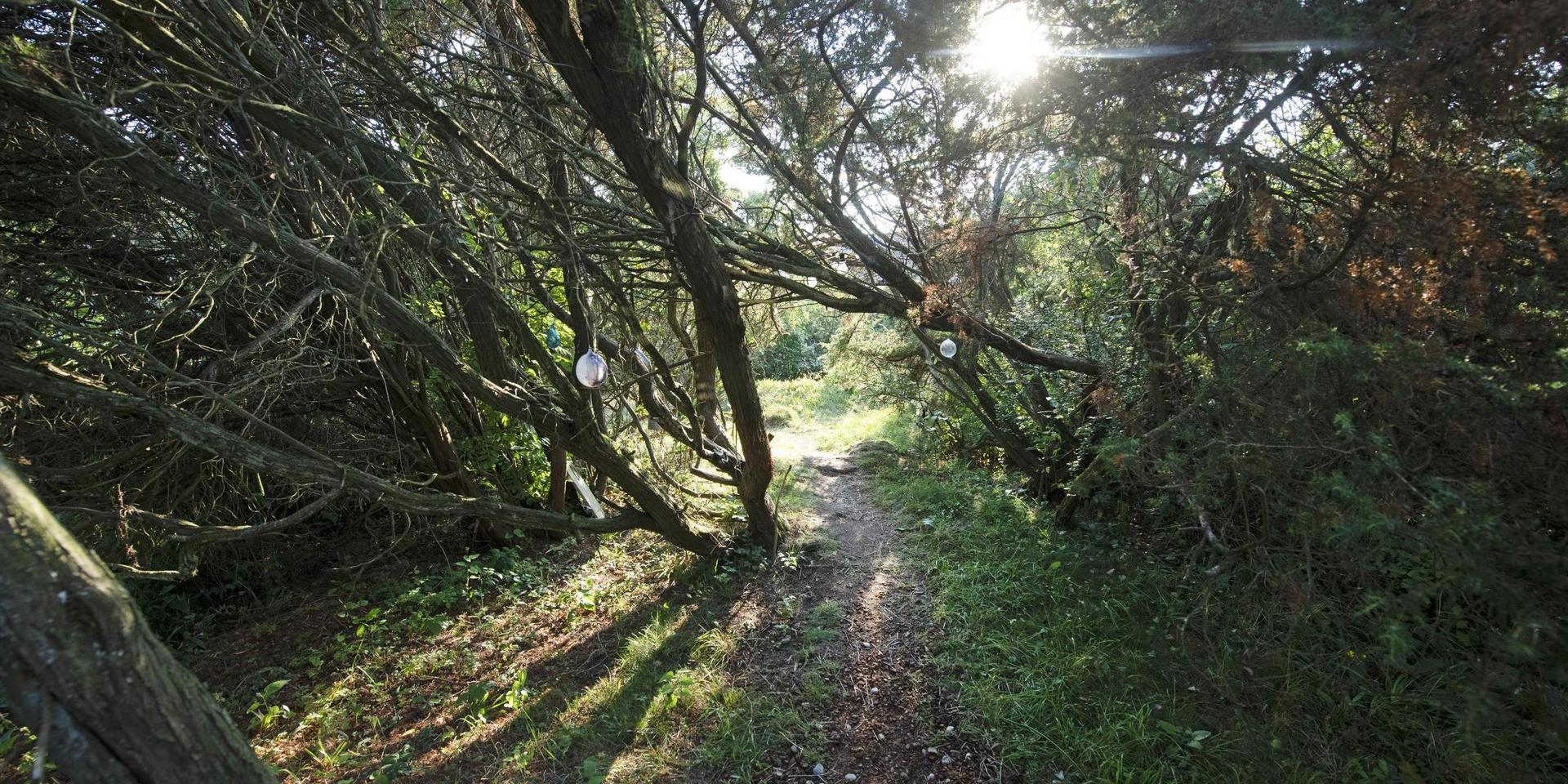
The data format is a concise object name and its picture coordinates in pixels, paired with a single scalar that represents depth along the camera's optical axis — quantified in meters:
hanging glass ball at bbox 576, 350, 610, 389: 3.49
